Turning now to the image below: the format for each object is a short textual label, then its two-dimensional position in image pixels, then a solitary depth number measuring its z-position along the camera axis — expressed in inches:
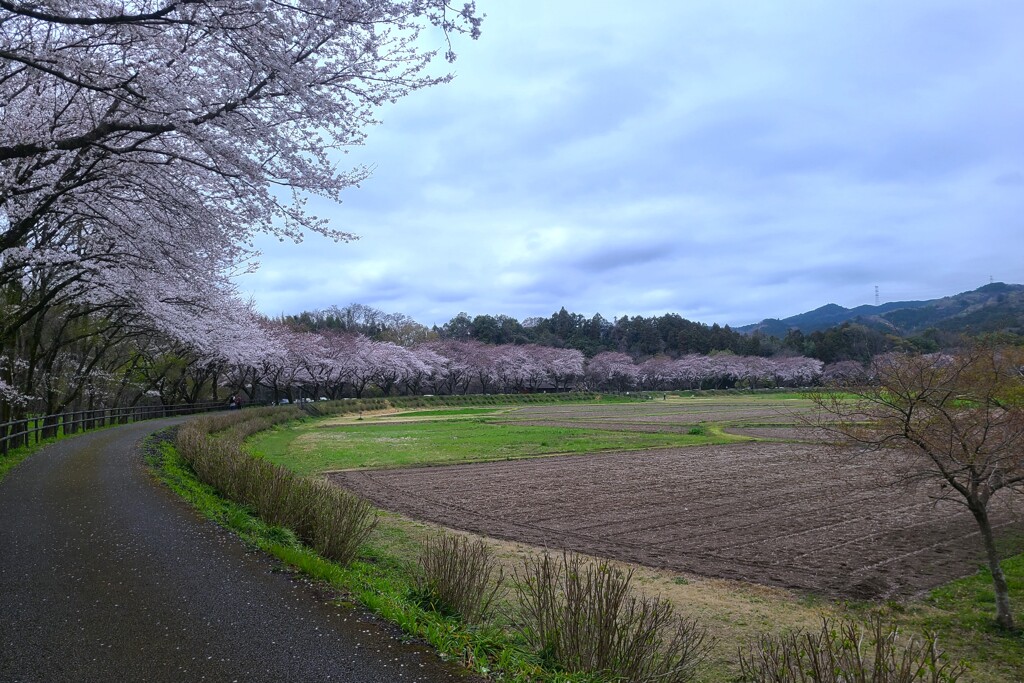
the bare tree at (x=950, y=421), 336.5
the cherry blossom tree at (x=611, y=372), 4498.0
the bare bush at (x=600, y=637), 165.2
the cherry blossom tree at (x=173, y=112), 298.7
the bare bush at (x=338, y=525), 304.7
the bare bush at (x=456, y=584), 224.9
